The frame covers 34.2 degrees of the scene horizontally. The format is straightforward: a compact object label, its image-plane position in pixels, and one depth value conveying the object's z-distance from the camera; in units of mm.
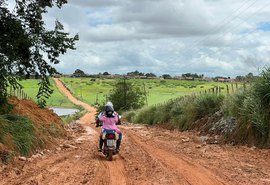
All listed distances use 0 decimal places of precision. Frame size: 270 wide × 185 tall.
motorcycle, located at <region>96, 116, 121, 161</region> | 13570
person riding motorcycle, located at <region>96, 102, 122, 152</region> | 14320
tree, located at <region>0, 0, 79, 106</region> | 13148
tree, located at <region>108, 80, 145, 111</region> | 68938
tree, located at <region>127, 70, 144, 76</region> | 184675
